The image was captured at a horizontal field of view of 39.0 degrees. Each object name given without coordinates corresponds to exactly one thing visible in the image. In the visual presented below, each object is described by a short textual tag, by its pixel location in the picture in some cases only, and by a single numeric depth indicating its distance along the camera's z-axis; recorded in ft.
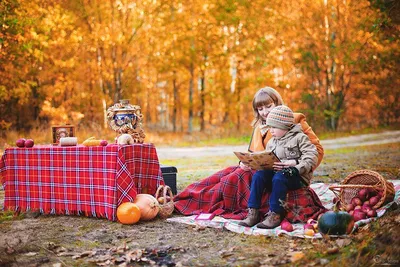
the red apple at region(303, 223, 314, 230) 19.66
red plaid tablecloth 22.50
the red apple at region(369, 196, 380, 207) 22.00
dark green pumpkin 18.08
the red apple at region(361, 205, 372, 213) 21.13
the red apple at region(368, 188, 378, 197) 22.84
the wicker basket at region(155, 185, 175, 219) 23.59
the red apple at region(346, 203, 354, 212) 21.94
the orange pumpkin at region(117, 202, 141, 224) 22.02
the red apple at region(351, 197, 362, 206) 22.19
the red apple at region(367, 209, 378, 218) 20.81
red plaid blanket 21.67
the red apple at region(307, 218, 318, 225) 20.47
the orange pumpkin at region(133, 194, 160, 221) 22.76
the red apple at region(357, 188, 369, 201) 22.63
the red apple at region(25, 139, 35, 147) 24.91
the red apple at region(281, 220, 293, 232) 19.67
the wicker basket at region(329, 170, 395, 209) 22.02
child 20.65
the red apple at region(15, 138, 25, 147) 24.97
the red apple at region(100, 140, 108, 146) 23.27
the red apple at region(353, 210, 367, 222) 20.60
